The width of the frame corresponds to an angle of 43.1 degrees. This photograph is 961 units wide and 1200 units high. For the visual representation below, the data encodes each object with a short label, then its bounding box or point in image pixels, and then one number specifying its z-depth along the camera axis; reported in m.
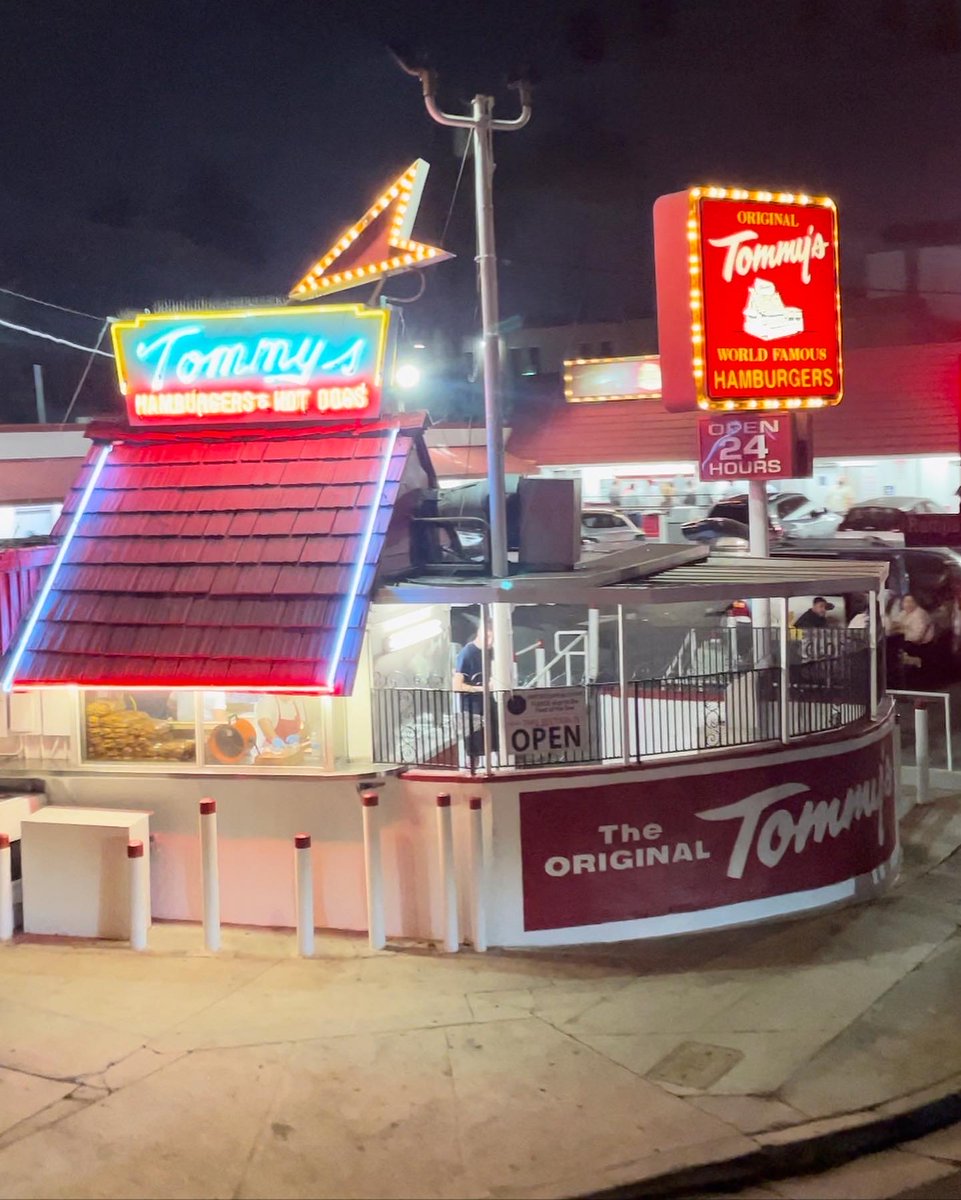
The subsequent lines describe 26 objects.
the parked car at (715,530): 25.28
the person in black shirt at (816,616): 15.67
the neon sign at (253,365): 10.88
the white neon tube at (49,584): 10.07
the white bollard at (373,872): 9.02
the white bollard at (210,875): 9.06
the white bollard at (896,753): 11.28
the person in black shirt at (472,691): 9.41
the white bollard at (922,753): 13.09
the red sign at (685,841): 9.24
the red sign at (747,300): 13.38
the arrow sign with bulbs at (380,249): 10.88
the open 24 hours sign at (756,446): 13.61
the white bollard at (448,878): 8.98
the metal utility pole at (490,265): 9.80
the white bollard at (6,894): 9.27
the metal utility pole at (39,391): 31.84
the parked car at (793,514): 27.27
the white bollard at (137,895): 9.05
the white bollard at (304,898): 8.95
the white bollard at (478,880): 9.08
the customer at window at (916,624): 19.44
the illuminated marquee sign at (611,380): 31.44
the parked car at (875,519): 25.42
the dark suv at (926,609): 19.41
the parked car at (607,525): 27.31
